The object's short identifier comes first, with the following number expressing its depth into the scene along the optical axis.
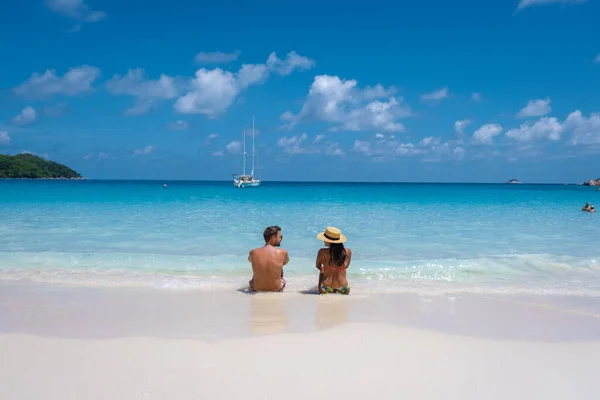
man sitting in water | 7.14
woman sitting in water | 7.12
